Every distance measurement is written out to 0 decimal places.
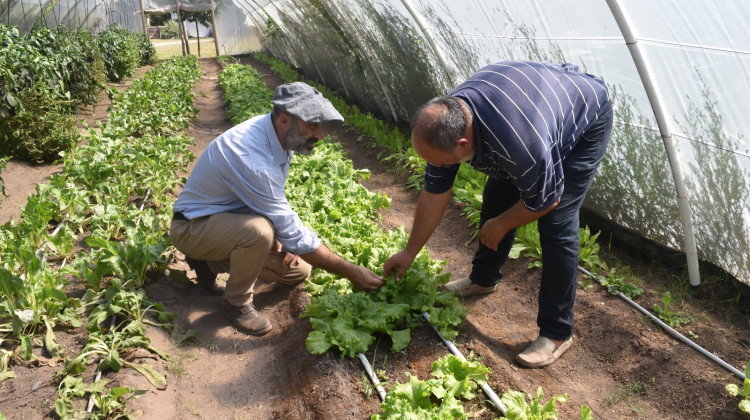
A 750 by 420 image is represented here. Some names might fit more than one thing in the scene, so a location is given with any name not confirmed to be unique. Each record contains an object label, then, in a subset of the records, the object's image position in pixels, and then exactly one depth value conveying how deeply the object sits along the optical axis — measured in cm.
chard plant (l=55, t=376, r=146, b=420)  254
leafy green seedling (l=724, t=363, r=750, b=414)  262
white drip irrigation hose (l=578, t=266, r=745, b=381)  299
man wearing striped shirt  245
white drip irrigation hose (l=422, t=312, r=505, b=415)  266
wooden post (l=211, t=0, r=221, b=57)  2499
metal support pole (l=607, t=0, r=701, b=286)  334
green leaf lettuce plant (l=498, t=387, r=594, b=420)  247
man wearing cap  301
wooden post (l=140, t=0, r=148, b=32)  2489
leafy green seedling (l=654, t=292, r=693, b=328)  342
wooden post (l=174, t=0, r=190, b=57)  2427
